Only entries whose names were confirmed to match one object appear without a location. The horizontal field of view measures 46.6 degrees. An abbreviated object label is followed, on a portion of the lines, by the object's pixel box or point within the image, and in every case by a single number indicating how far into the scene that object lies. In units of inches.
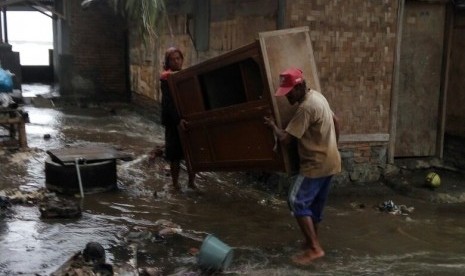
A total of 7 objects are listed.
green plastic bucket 188.4
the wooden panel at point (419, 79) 328.2
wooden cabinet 222.7
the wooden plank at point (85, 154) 285.9
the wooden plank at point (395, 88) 313.9
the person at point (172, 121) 285.6
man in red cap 194.5
